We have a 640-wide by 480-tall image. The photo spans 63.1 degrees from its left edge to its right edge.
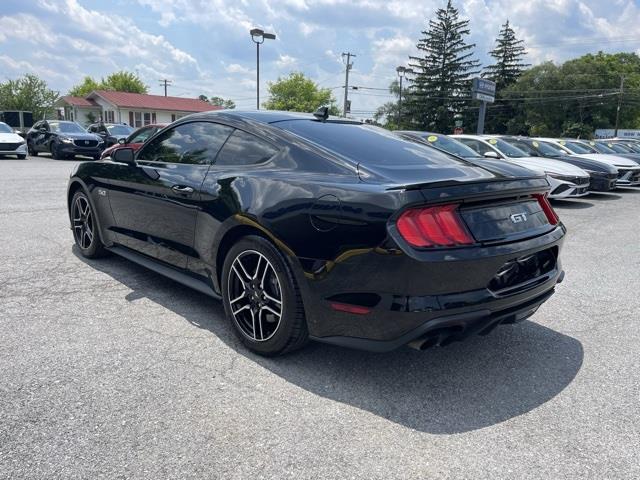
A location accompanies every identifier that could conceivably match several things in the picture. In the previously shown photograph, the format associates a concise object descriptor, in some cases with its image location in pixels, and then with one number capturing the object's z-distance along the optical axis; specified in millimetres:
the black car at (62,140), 20172
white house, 58438
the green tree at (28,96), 63078
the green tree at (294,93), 84625
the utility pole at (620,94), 63550
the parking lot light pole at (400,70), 43938
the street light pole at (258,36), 22953
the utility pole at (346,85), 42847
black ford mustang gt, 2641
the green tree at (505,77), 64938
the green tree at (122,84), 84750
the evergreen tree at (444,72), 61062
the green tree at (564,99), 63312
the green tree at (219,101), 118644
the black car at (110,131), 21536
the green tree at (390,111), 79750
